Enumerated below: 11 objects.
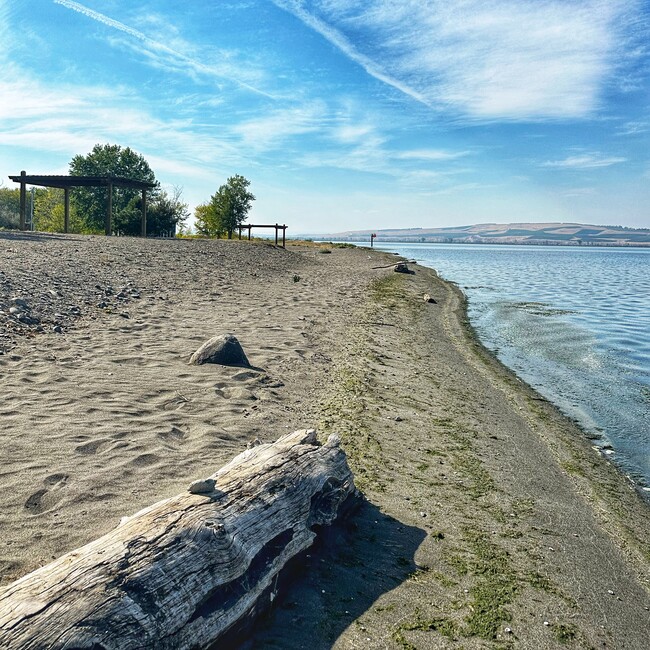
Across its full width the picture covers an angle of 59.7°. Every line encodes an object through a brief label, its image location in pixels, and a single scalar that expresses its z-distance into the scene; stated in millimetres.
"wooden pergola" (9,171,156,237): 29008
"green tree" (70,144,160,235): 50812
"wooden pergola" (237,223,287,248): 38969
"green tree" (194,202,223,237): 56406
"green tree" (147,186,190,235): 40094
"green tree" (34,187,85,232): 55681
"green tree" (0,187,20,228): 47559
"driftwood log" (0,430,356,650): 2611
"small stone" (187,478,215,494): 3668
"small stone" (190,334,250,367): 8859
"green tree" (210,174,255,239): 55688
